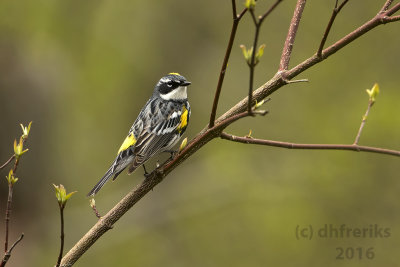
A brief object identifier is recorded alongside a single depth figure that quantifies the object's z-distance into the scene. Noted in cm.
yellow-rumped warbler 932
